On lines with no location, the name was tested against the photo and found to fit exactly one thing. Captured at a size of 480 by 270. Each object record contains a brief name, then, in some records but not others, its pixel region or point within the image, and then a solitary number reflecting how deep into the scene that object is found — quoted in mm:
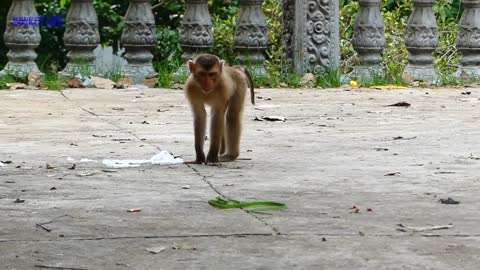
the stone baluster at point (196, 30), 11148
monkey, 6465
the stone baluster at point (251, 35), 11352
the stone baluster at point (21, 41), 10914
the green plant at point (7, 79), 10569
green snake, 4902
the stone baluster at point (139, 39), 11117
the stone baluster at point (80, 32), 10992
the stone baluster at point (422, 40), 11586
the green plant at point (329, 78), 11195
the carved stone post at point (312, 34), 11203
